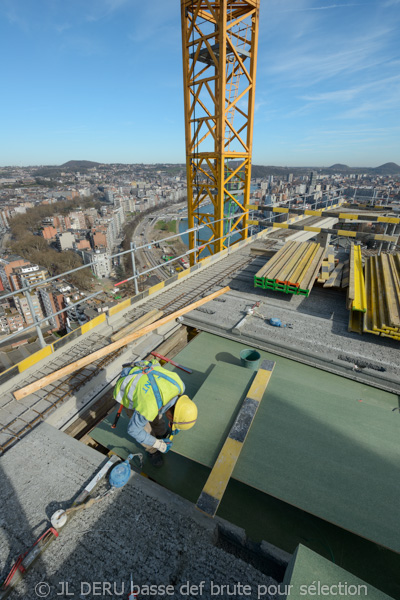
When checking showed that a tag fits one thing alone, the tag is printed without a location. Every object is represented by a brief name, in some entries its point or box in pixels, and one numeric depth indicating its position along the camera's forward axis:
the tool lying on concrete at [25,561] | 2.16
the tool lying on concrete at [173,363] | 4.85
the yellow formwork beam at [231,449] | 2.72
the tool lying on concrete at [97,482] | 2.55
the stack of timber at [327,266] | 7.22
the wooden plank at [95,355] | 4.26
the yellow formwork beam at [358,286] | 5.59
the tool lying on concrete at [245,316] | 5.72
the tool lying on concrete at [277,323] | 5.82
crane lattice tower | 10.86
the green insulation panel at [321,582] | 1.73
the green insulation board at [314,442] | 2.75
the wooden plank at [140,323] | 5.58
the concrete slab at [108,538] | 2.23
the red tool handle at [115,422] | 3.57
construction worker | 2.88
